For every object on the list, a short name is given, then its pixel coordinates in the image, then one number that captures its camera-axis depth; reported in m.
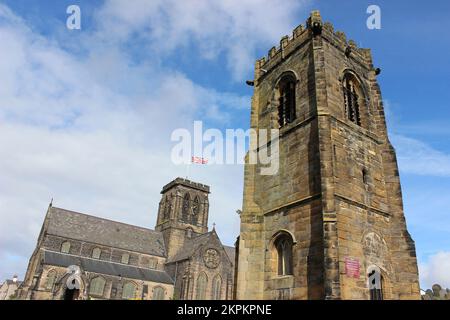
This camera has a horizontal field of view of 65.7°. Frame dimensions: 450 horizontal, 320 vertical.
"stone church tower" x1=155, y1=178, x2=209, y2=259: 55.25
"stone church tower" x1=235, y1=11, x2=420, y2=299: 11.78
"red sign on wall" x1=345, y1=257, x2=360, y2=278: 11.21
